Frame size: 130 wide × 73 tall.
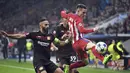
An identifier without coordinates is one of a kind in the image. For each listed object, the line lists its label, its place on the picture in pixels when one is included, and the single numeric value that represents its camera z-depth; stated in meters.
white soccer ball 14.39
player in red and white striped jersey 10.27
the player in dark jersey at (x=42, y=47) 9.30
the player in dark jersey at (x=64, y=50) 11.14
